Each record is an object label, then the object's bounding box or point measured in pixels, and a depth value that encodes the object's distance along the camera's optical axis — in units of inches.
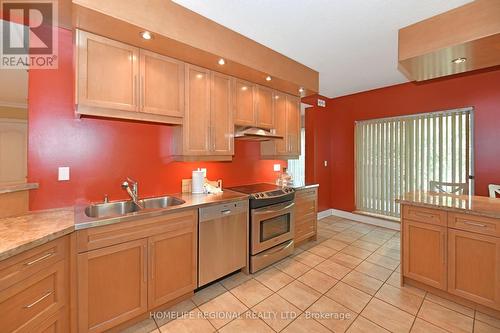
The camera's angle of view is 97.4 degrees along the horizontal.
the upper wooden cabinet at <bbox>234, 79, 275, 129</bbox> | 114.5
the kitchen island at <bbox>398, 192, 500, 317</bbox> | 75.4
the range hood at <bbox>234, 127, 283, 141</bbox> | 112.9
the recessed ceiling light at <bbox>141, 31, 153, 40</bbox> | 73.0
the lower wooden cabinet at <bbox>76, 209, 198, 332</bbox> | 64.3
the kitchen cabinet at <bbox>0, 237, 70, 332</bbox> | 46.5
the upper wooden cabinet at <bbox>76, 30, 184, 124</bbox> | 71.5
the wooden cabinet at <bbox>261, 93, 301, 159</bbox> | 136.3
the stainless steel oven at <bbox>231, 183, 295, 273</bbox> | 105.8
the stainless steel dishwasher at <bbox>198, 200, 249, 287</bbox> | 89.3
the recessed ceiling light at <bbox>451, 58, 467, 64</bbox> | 92.9
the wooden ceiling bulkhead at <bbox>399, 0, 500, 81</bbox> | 74.9
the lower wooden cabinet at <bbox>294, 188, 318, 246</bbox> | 133.3
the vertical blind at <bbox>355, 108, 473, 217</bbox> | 134.0
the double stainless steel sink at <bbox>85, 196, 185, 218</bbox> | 83.7
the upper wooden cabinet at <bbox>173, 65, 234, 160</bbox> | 96.5
